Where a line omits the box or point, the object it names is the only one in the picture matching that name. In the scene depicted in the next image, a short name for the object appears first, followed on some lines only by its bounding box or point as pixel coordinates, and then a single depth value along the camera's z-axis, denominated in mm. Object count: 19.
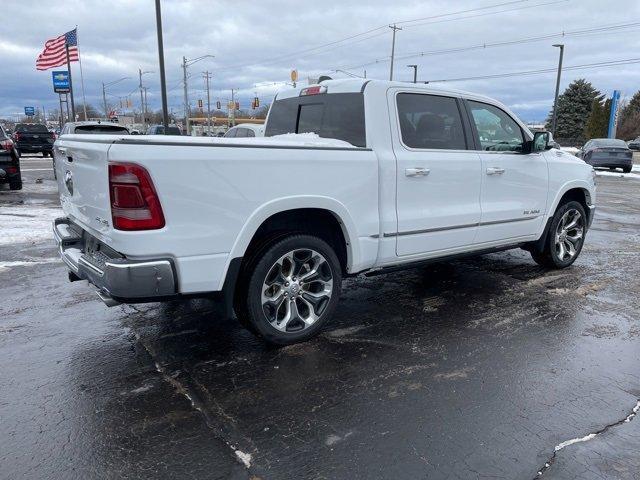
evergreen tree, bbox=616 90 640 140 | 78000
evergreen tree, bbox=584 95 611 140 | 58375
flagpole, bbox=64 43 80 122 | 29422
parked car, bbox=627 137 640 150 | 58688
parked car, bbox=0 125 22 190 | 12195
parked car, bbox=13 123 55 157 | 25359
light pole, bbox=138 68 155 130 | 71750
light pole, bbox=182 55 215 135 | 45275
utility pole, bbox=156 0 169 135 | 15913
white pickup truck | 3096
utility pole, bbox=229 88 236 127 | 64875
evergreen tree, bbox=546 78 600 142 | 68250
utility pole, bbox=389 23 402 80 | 45825
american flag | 29672
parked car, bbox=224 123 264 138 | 14860
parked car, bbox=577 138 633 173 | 24000
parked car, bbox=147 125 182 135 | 16547
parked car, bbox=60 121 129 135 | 13391
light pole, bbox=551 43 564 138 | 35053
